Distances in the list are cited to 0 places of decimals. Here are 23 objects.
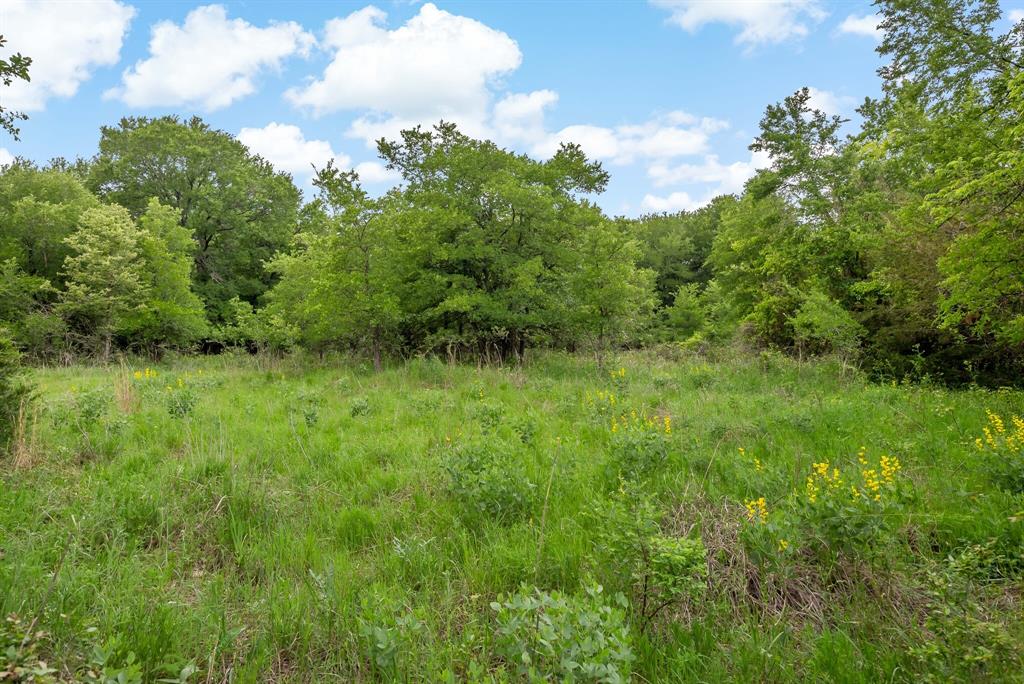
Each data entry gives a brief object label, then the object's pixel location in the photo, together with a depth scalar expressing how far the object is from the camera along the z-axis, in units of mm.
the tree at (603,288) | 12821
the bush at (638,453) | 4461
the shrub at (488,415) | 6141
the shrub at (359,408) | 7289
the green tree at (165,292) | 21078
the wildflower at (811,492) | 3053
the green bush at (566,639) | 1846
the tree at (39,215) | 21266
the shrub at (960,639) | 1959
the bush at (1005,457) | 3732
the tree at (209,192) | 27656
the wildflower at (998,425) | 4328
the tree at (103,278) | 18625
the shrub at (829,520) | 2881
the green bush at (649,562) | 2521
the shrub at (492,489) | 3826
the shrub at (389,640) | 2154
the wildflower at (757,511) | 3148
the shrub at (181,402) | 6807
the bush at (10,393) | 4809
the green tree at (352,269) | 11938
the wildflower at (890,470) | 3387
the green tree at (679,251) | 36469
